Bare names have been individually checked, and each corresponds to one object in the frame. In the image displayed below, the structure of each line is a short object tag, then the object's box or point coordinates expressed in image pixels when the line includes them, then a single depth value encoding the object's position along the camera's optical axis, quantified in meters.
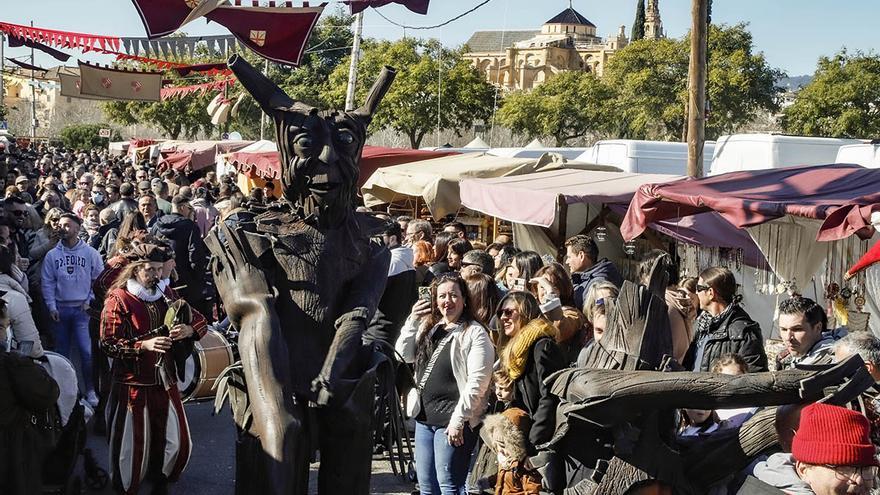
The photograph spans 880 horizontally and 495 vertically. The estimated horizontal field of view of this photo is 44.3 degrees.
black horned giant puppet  3.56
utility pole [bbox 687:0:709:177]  11.50
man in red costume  6.34
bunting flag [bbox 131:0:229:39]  11.95
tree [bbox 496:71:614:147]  52.31
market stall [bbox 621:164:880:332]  7.50
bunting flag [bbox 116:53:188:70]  21.53
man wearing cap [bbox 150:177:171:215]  13.62
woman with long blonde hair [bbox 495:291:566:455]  5.54
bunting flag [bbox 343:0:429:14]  13.66
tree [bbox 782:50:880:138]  39.84
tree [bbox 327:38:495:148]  43.75
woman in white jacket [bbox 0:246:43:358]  6.16
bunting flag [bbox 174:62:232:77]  23.48
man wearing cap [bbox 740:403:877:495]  2.68
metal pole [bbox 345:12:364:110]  18.00
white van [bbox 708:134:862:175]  12.80
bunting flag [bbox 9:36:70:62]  23.65
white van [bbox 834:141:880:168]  11.41
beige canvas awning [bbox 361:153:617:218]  13.02
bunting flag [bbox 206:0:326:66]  12.75
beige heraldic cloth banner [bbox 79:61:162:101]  20.91
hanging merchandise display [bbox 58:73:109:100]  21.09
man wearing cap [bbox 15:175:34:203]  13.32
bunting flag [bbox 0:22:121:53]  21.27
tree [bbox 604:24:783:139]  43.16
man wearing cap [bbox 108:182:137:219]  12.14
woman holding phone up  5.75
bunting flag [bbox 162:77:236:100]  27.93
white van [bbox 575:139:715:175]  15.59
